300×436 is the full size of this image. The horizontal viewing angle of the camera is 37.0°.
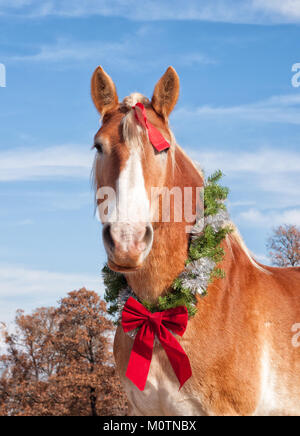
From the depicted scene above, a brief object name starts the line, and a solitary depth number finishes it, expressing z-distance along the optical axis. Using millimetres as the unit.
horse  4168
